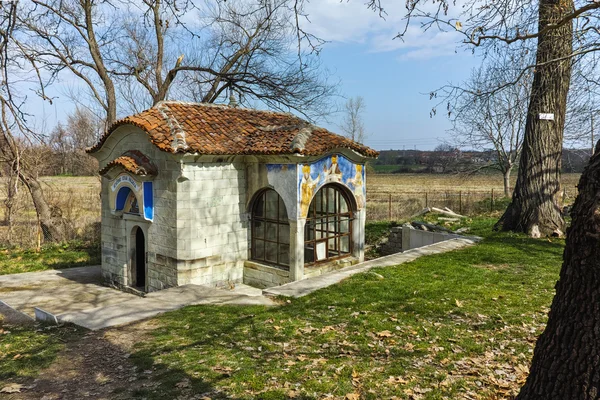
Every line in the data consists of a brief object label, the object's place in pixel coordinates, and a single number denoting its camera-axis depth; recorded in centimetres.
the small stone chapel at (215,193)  1014
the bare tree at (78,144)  2462
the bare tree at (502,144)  2439
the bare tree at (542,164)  1243
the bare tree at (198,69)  1720
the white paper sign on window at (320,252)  1221
